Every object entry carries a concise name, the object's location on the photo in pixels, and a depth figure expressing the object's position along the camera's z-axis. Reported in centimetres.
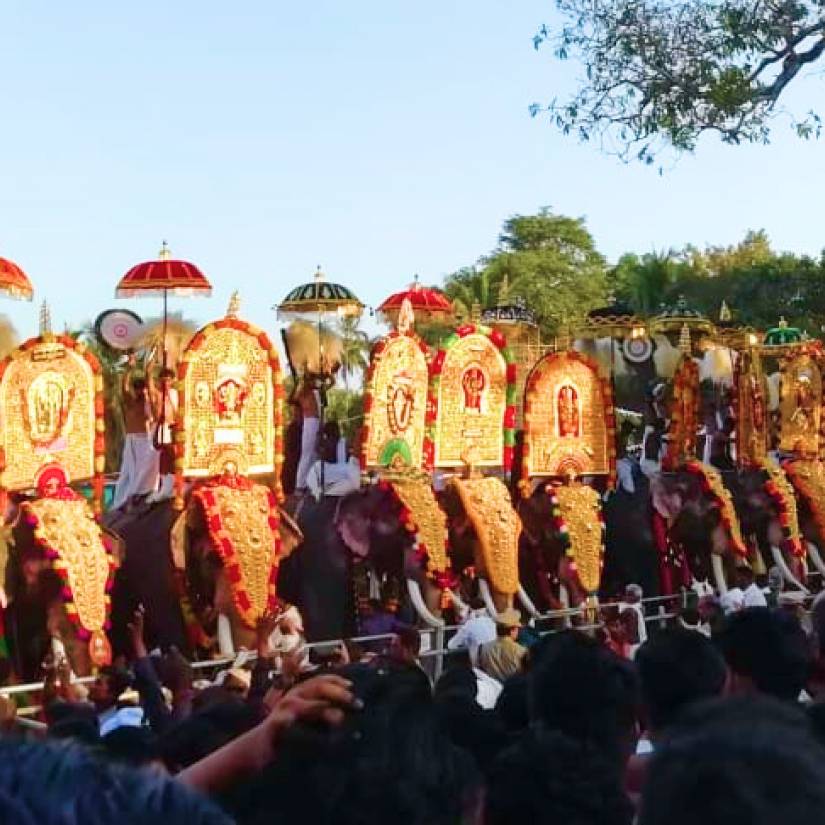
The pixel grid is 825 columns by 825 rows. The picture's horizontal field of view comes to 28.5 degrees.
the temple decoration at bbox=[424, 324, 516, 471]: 1287
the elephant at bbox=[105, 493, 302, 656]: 1062
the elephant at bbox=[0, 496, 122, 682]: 948
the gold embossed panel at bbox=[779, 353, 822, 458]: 1723
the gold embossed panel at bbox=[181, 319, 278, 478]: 1071
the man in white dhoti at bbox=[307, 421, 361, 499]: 1266
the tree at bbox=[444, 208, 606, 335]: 3841
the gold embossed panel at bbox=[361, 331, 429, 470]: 1215
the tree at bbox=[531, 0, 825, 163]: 1011
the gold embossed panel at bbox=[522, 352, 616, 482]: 1398
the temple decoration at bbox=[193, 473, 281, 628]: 1053
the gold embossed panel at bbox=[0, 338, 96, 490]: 962
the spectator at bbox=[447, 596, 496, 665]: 932
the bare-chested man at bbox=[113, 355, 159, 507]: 1158
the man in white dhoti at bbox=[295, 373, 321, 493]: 1302
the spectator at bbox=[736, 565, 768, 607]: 1193
